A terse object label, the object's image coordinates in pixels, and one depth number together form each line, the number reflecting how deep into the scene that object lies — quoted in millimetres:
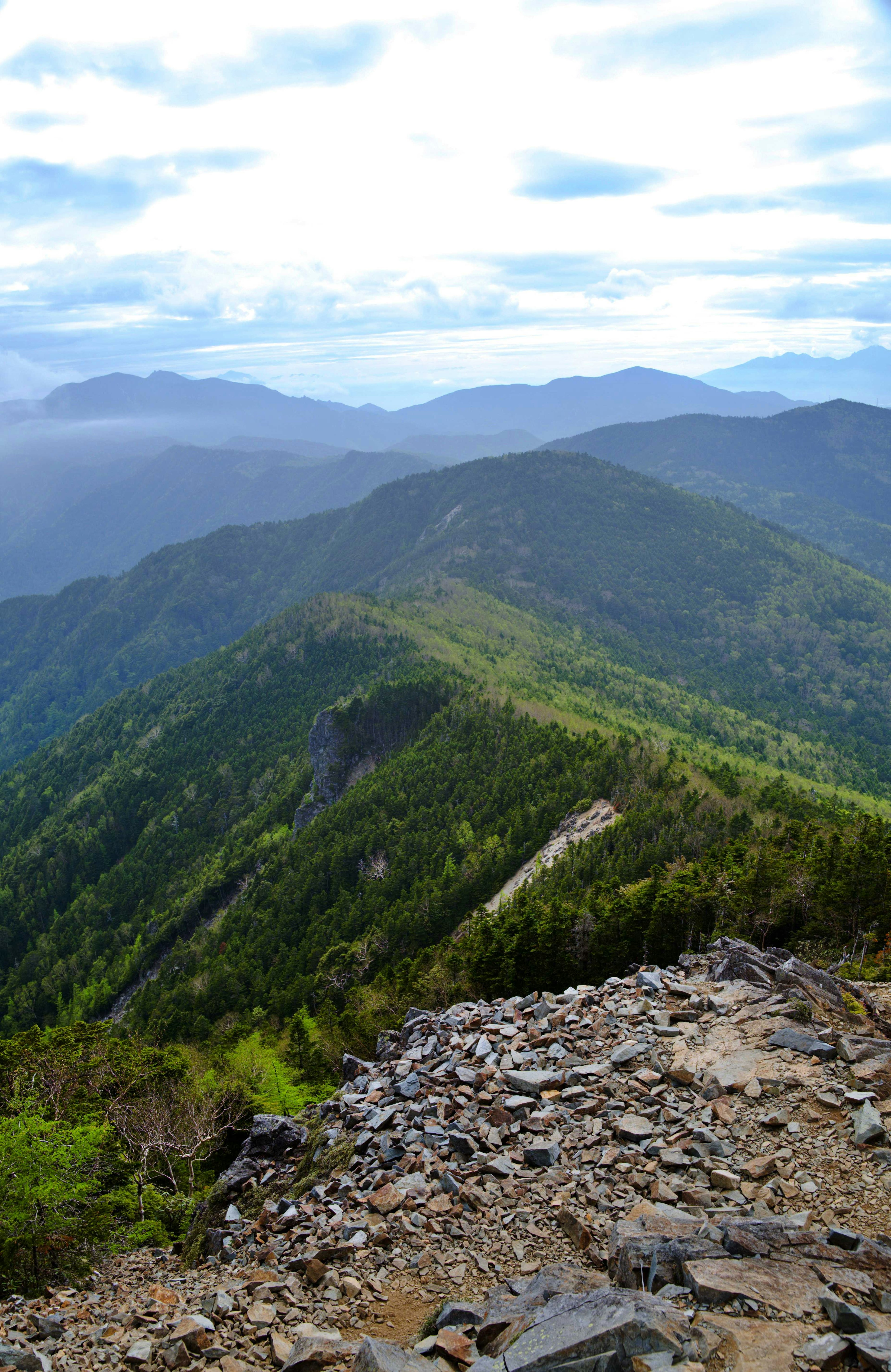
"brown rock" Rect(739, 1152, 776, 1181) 19578
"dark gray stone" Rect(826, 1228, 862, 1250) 16109
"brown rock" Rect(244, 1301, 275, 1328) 18016
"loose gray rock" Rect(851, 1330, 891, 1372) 12430
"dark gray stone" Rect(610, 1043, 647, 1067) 26578
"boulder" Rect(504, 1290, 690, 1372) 13859
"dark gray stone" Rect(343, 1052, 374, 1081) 34406
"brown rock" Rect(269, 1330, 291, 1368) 16719
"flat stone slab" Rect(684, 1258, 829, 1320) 14703
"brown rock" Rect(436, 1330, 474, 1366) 15641
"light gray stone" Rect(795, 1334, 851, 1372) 12711
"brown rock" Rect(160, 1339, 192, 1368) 16984
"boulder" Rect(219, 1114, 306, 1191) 30172
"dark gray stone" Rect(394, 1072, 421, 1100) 28344
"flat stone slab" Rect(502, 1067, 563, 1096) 26141
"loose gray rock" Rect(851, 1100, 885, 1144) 19609
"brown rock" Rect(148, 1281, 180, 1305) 20562
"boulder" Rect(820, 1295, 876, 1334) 13539
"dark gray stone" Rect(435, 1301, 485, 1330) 16719
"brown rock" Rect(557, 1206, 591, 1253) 18906
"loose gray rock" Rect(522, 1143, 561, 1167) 22250
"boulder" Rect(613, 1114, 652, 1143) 22266
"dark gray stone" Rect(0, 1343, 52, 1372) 17188
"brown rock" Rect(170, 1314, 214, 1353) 17531
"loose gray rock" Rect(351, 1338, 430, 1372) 15117
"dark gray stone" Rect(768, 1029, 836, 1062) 24016
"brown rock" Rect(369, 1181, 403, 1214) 21656
